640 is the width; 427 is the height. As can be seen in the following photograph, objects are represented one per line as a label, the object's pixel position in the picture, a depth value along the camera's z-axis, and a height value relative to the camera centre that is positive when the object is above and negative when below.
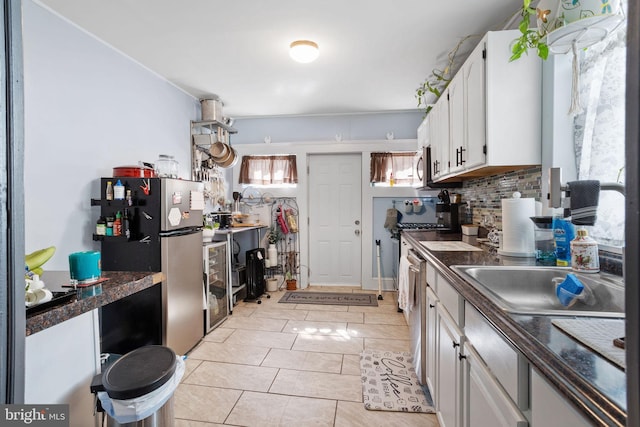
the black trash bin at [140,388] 1.09 -0.66
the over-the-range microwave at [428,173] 3.33 +0.37
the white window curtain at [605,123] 1.36 +0.40
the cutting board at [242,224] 4.18 -0.24
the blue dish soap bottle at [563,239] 1.43 -0.16
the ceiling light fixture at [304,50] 2.49 +1.30
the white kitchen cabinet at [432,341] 1.73 -0.81
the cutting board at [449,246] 2.06 -0.29
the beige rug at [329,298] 3.90 -1.22
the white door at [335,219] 4.60 -0.19
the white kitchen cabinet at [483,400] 0.82 -0.60
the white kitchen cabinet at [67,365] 0.92 -0.52
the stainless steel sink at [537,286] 1.07 -0.33
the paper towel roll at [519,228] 1.72 -0.13
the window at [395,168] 4.36 +0.55
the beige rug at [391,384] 1.93 -1.25
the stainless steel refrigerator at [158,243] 2.35 -0.28
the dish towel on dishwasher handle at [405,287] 2.40 -0.69
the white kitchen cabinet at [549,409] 0.57 -0.42
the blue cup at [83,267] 1.19 -0.24
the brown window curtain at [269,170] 4.55 +0.55
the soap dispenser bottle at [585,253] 1.23 -0.19
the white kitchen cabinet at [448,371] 1.28 -0.76
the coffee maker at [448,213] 3.26 -0.07
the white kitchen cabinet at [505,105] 1.81 +0.62
